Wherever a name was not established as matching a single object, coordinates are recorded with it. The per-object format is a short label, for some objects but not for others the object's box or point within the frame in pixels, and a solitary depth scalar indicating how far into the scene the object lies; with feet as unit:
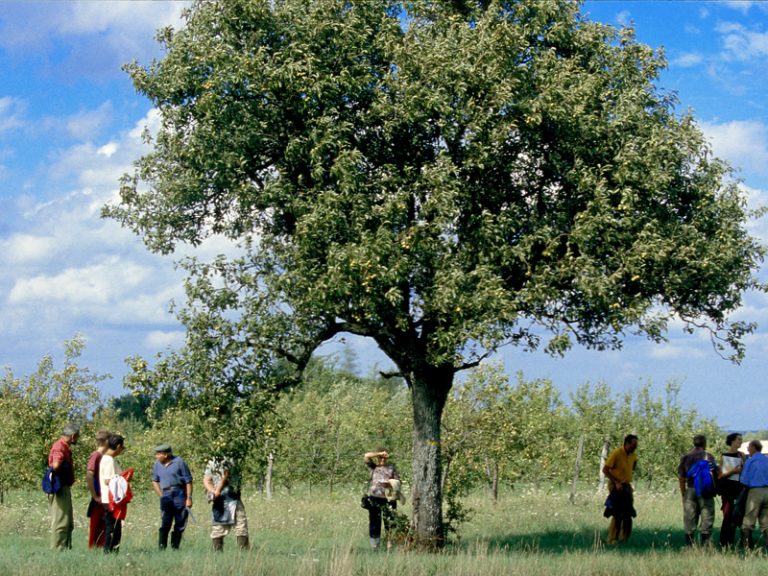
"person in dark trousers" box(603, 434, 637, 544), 71.05
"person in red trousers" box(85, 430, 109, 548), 55.58
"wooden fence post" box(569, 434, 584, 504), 125.88
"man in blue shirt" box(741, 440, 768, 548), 64.44
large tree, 59.62
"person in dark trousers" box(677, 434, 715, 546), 68.08
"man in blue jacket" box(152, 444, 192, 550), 59.52
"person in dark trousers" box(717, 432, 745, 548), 67.82
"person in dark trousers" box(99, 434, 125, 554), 55.52
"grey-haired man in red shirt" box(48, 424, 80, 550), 54.75
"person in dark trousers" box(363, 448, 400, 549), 68.80
